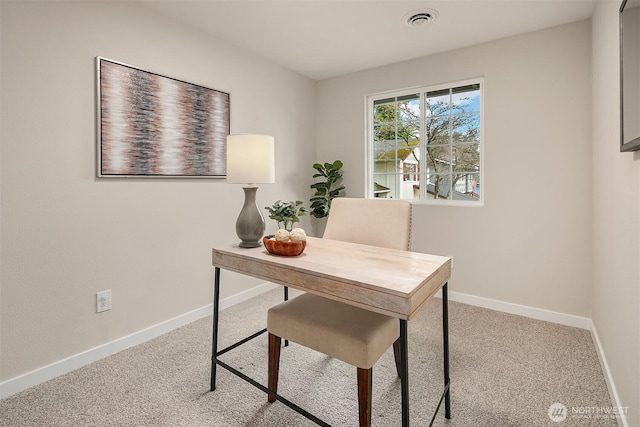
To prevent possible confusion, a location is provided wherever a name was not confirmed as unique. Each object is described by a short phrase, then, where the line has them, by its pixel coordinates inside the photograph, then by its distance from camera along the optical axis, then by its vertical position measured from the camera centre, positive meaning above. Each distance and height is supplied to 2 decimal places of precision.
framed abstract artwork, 2.08 +0.64
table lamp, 1.73 +0.23
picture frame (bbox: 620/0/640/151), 1.27 +0.56
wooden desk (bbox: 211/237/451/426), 1.12 -0.25
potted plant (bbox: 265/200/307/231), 1.72 +0.00
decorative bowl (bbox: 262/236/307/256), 1.56 -0.16
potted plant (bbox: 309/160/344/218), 3.64 +0.29
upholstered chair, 1.34 -0.48
